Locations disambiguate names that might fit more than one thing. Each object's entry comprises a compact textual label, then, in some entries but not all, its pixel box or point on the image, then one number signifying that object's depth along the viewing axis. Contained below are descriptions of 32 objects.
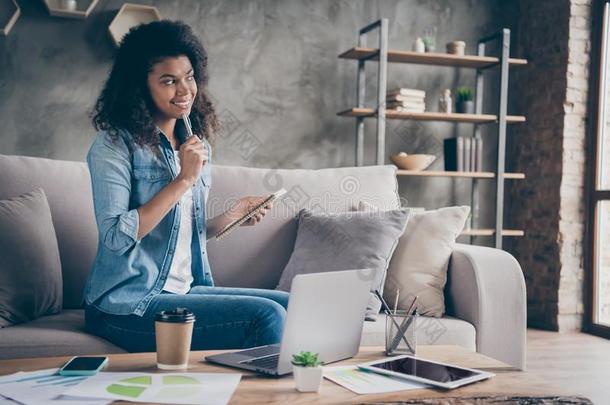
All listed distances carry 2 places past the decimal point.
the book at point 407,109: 4.16
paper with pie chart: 1.10
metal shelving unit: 4.06
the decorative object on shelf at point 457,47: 4.25
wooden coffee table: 1.16
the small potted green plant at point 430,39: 4.30
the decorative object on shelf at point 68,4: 3.85
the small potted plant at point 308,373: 1.18
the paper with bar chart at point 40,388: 1.08
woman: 1.71
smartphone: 1.24
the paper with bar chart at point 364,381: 1.21
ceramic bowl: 4.20
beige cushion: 2.29
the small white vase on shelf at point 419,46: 4.23
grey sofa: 2.19
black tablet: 1.26
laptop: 1.27
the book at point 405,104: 4.16
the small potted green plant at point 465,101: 4.32
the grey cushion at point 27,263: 1.97
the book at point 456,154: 4.25
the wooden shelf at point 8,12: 3.85
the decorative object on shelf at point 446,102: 4.32
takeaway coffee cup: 1.31
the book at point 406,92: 4.15
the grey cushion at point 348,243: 2.27
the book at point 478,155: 4.30
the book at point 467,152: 4.27
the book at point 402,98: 4.16
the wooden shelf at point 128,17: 3.98
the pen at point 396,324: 1.51
